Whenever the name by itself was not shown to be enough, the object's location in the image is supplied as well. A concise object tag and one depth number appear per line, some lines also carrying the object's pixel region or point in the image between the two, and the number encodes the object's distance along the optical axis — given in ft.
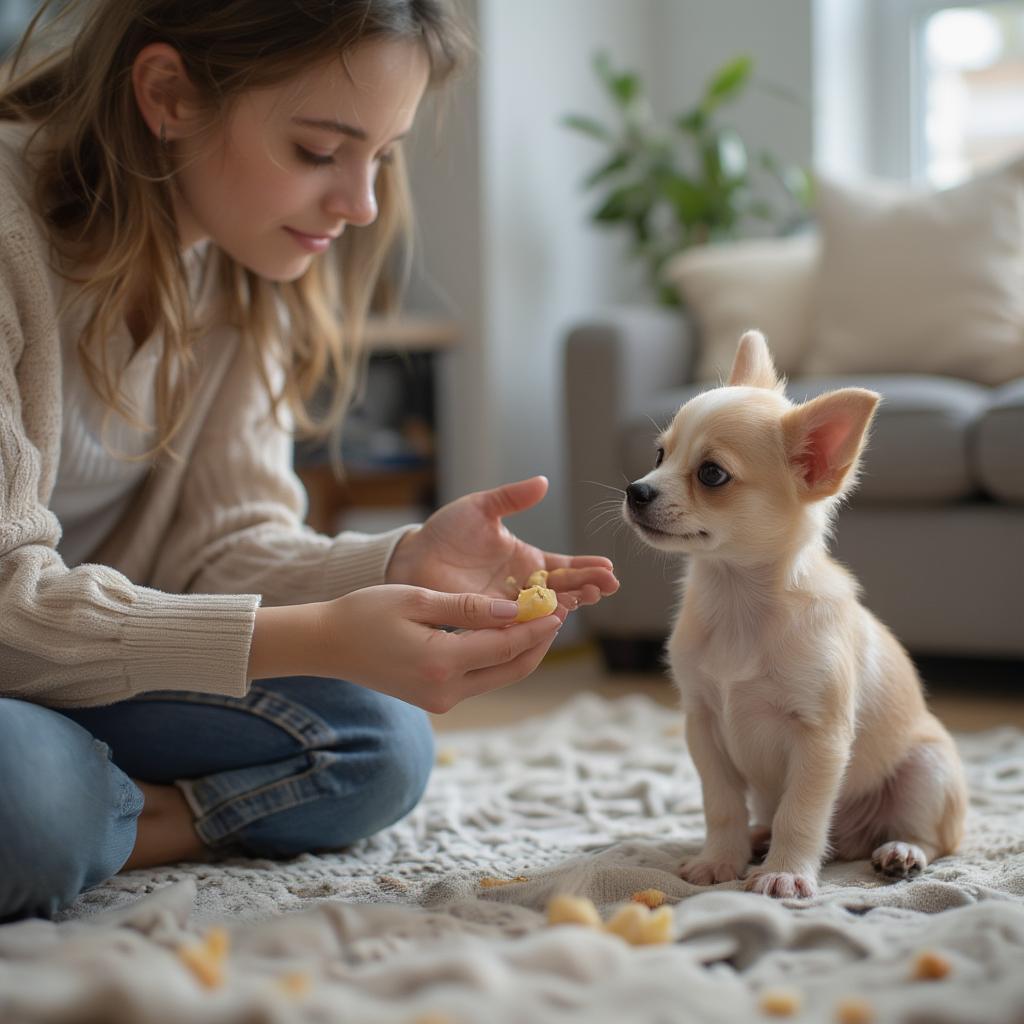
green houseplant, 10.94
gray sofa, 7.87
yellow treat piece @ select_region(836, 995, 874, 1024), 2.77
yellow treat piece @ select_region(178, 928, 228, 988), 2.85
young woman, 3.76
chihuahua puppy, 4.16
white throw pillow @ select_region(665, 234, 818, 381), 9.85
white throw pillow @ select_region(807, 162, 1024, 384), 9.01
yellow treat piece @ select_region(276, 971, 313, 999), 2.77
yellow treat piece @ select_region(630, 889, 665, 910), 3.78
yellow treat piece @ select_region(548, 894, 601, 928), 3.33
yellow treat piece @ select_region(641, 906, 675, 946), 3.26
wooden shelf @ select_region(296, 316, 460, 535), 10.34
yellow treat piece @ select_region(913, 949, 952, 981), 3.01
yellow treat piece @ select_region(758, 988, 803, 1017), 2.83
